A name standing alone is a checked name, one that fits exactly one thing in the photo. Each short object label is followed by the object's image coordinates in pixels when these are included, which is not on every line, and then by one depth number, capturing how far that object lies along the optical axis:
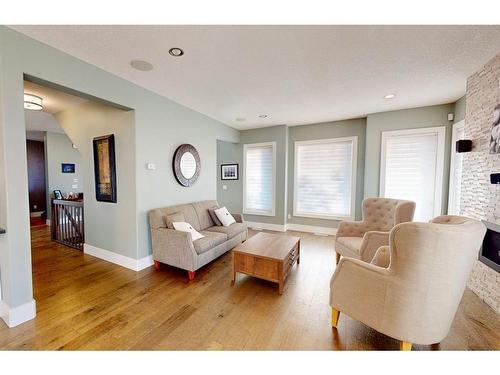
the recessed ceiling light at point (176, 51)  1.81
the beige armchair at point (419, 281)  1.12
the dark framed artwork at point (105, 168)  2.75
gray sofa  2.38
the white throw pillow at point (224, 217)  3.46
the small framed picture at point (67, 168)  5.12
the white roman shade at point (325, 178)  4.17
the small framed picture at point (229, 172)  5.26
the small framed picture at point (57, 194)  4.62
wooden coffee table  2.12
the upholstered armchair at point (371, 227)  2.19
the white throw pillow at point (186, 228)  2.57
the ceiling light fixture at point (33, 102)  2.57
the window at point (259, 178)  4.80
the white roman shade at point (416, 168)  3.25
